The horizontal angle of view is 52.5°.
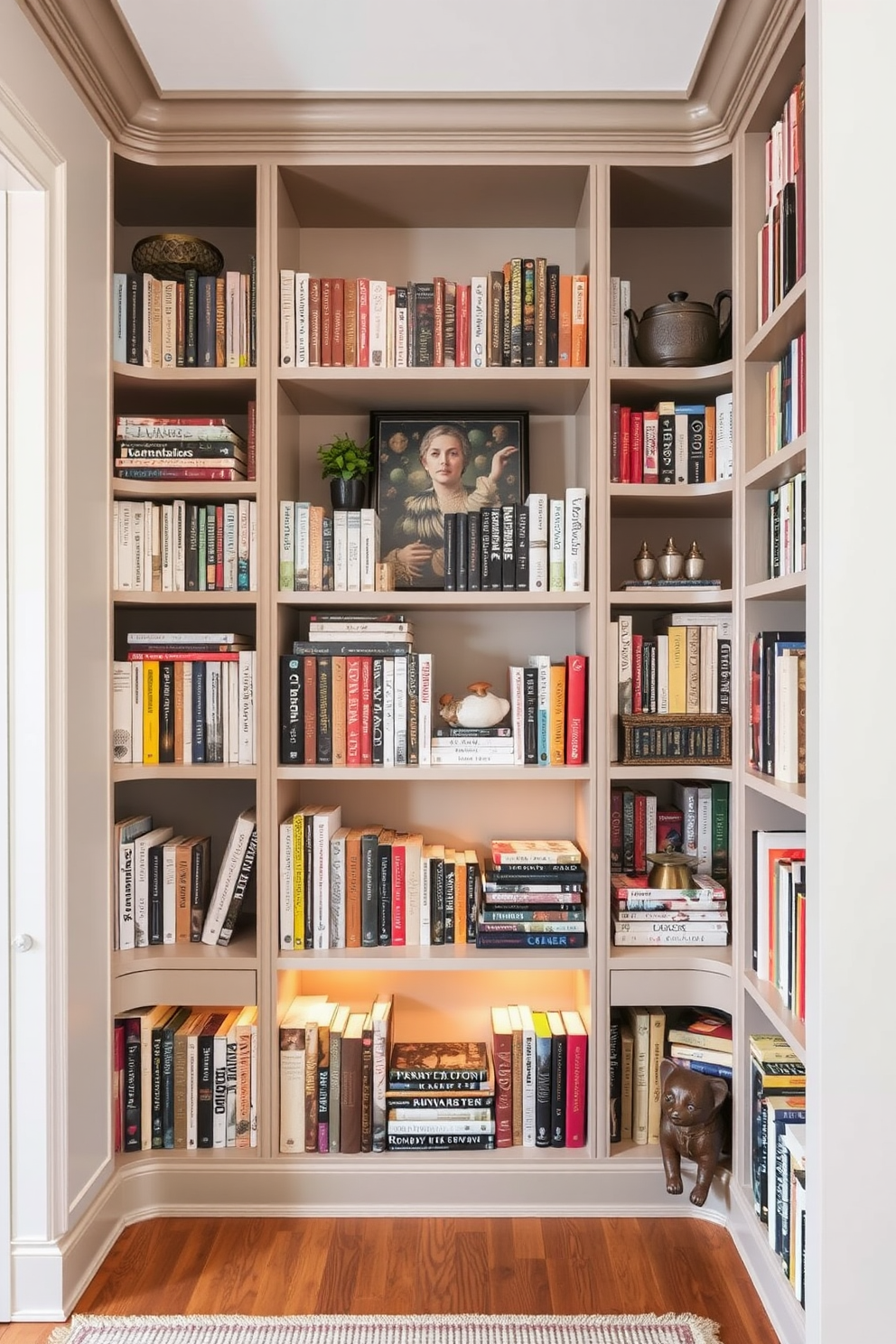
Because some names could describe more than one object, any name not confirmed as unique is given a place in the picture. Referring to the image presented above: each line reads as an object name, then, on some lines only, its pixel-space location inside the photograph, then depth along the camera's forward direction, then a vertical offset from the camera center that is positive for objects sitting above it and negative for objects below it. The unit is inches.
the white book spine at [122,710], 84.9 -4.0
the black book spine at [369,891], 86.5 -21.4
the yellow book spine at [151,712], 85.7 -4.2
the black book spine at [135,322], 84.9 +32.4
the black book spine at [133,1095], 85.0 -40.1
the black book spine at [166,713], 86.0 -4.3
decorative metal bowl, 86.1 +39.2
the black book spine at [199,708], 86.2 -3.9
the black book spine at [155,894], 86.9 -21.8
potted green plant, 88.0 +19.3
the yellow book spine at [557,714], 86.0 -4.4
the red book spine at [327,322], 86.1 +32.7
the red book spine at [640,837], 89.4 -16.8
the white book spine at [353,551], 86.1 +11.0
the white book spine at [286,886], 85.7 -20.7
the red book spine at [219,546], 85.7 +11.5
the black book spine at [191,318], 85.9 +33.1
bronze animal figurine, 79.4 -40.3
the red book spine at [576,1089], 85.2 -39.7
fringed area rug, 68.4 -50.5
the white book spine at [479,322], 86.0 +32.7
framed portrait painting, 94.2 +20.1
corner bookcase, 81.2 +13.0
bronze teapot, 84.8 +31.3
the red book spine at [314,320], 86.0 +33.0
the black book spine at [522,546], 85.8 +11.5
